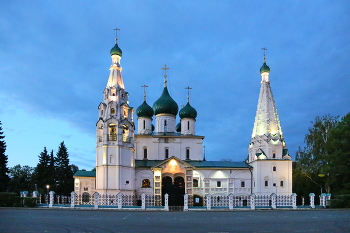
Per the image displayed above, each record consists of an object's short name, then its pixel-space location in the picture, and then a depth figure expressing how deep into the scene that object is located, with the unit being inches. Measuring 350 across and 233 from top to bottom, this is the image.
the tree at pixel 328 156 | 1494.8
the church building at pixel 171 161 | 1571.1
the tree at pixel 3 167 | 1756.9
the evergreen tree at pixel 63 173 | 2255.2
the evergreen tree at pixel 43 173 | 2246.6
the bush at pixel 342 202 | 1290.6
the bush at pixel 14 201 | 1232.8
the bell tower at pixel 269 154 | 1668.3
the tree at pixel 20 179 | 2512.4
